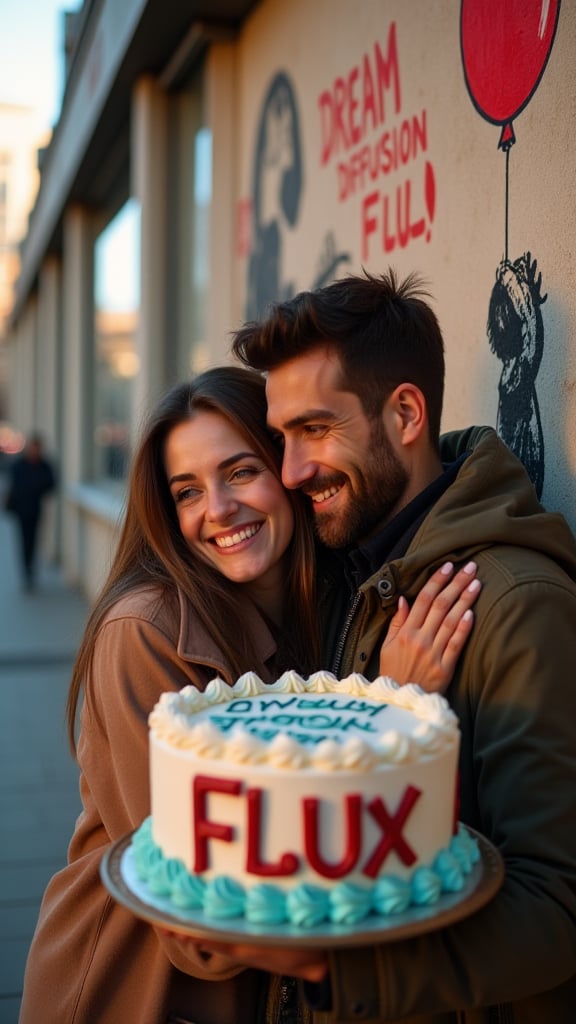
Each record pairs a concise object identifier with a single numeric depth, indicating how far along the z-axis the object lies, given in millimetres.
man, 1659
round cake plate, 1463
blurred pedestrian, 14102
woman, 2184
